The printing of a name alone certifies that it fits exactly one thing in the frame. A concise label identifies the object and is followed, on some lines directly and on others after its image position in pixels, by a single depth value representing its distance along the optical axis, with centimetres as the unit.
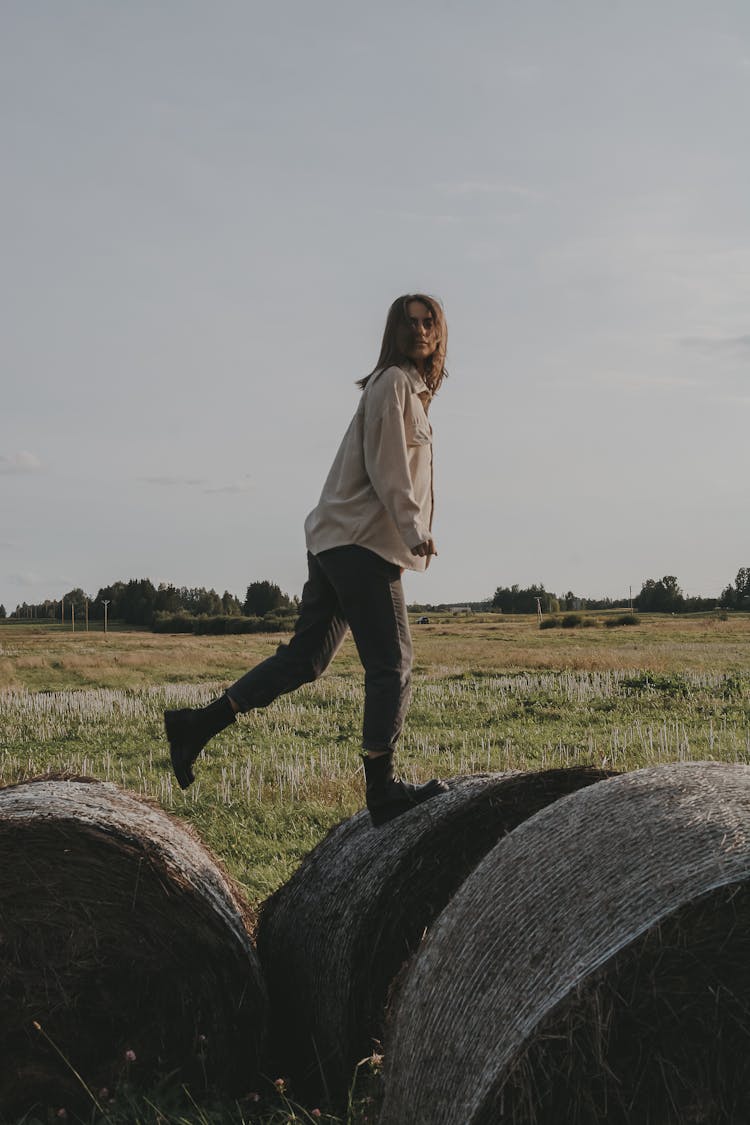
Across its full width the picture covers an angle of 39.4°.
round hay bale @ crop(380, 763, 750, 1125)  269
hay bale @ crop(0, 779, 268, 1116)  396
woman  454
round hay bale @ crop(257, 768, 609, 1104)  403
